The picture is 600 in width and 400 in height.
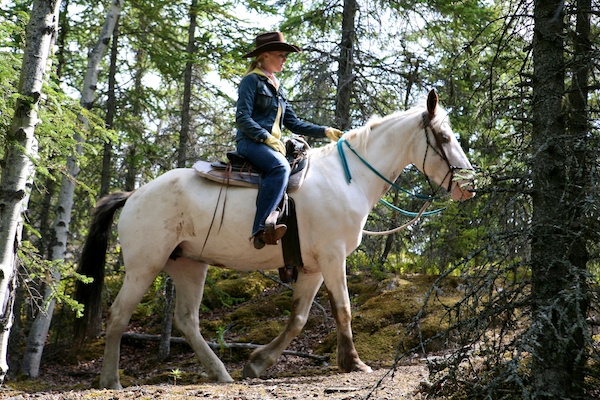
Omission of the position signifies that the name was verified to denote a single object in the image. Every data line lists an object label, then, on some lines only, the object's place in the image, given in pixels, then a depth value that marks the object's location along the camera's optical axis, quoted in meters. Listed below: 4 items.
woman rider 5.95
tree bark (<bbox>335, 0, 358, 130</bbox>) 10.49
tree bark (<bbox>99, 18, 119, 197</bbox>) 12.18
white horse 6.19
